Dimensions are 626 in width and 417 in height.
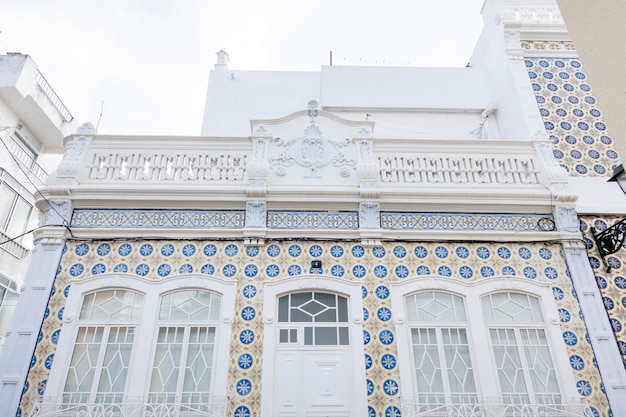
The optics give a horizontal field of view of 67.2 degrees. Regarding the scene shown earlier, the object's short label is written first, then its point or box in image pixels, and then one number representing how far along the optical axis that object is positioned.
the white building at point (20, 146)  11.59
